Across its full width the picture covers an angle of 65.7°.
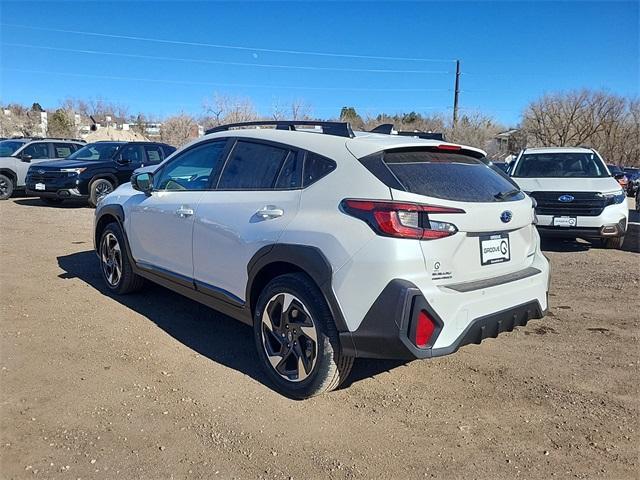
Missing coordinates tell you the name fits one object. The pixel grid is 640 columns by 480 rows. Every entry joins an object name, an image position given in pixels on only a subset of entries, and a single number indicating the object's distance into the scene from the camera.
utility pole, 39.94
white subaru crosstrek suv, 2.77
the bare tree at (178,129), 45.31
